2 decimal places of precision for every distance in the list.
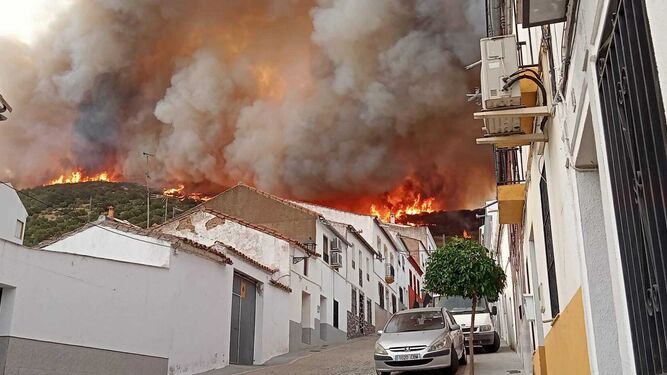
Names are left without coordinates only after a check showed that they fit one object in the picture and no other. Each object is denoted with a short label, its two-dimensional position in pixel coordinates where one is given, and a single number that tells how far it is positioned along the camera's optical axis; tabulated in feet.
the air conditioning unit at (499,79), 19.31
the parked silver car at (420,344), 41.24
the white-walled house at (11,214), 69.46
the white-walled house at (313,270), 80.09
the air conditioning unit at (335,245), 100.65
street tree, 44.68
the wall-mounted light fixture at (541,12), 13.96
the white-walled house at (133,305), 39.01
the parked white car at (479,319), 57.21
